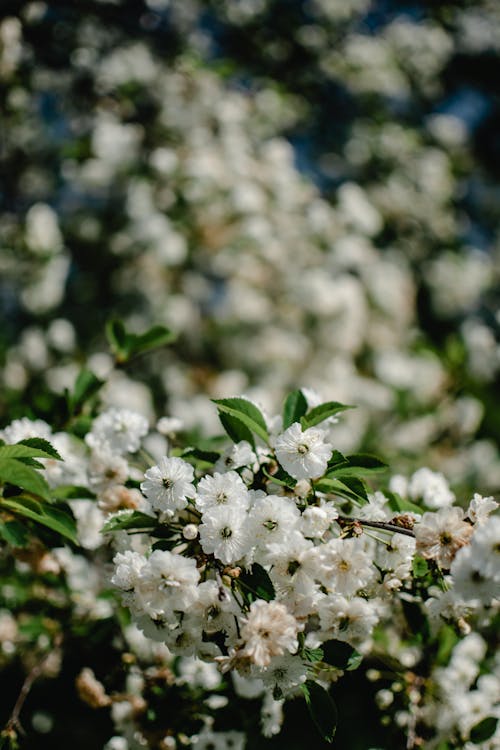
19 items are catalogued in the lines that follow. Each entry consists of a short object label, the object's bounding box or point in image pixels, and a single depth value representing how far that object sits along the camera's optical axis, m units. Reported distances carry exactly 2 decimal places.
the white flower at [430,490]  0.99
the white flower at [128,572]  0.90
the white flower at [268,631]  0.86
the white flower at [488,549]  0.86
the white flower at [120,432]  0.98
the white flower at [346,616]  0.89
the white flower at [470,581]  0.86
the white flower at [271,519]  0.89
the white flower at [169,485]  0.90
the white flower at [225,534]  0.89
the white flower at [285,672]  0.89
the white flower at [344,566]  0.89
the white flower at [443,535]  0.88
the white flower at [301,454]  0.90
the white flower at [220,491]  0.90
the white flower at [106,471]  0.96
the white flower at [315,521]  0.89
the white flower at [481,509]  0.89
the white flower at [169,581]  0.89
